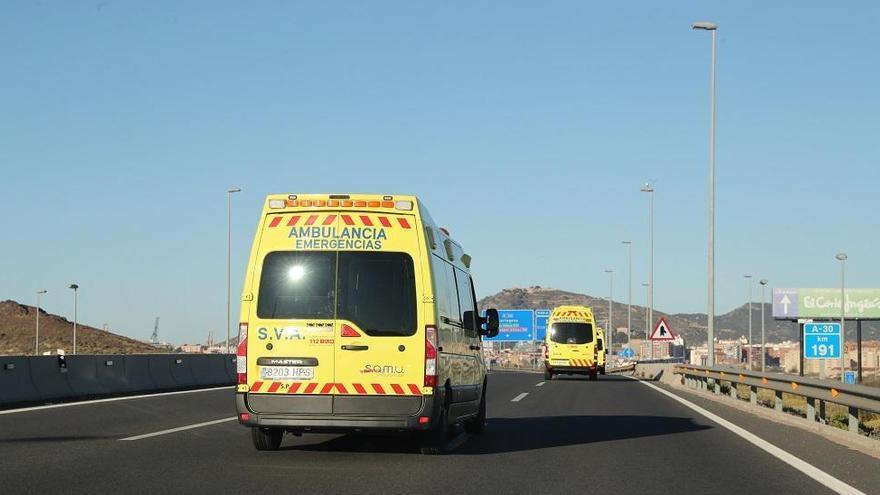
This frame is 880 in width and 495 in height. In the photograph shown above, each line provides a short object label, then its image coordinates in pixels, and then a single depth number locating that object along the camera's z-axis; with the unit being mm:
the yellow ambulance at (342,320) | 11188
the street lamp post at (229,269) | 52531
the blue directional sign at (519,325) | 81875
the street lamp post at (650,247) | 56250
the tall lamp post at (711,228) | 32375
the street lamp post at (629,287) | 76312
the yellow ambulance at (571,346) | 42375
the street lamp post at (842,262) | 71062
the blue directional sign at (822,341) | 40094
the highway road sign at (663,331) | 43312
